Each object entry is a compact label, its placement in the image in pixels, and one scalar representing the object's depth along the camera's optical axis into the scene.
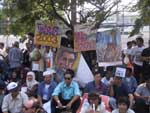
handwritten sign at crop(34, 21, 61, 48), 6.35
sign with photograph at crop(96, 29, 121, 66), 6.19
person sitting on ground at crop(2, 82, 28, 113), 5.47
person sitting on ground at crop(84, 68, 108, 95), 5.69
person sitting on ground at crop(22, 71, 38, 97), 6.17
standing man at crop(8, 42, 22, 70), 7.60
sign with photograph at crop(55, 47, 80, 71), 6.34
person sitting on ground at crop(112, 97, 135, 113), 4.73
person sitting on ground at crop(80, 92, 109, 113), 5.04
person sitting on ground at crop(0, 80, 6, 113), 5.71
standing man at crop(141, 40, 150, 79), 6.55
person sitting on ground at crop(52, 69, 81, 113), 5.48
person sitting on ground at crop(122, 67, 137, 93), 6.13
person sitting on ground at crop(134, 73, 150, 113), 5.61
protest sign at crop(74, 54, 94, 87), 6.28
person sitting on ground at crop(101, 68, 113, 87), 6.12
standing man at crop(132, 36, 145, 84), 6.83
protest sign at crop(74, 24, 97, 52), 6.23
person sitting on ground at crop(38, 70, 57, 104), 5.88
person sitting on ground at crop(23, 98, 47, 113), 4.58
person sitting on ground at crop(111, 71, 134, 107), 5.69
